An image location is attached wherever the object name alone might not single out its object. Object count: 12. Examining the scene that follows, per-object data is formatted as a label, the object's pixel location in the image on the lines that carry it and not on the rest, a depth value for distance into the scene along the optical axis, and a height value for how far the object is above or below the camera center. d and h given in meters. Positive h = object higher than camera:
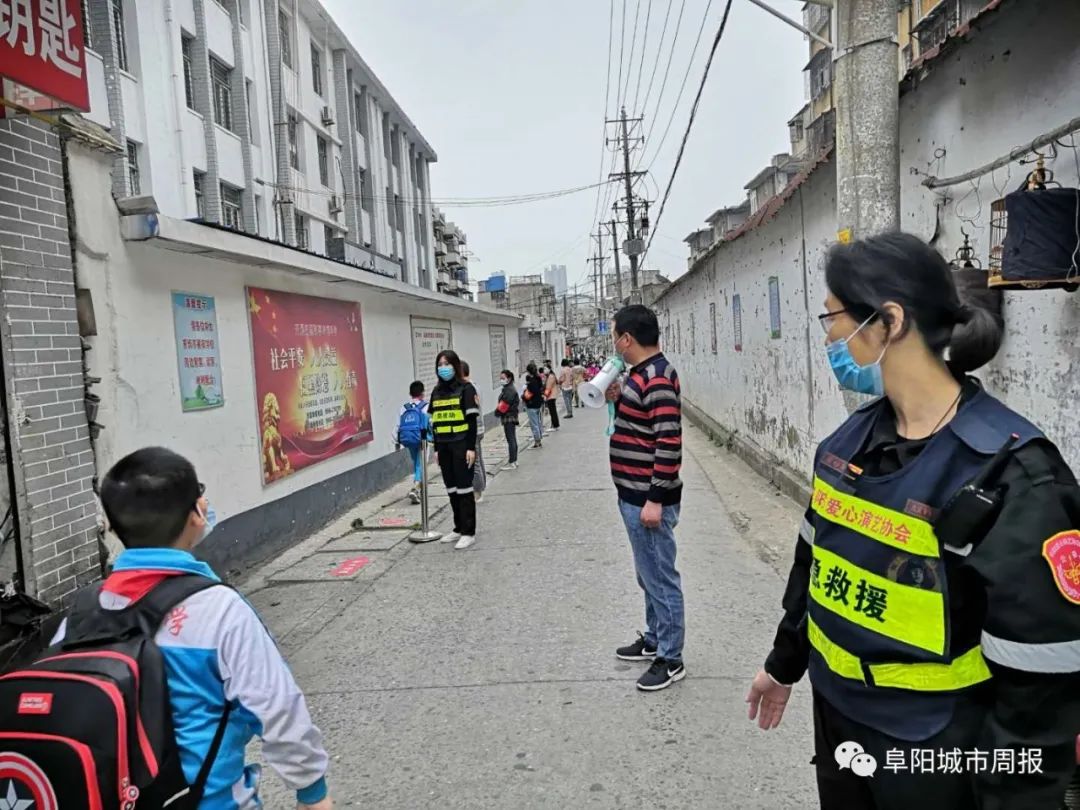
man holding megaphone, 3.54 -0.60
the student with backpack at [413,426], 7.80 -0.67
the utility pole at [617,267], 40.09 +4.62
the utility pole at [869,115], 4.19 +1.29
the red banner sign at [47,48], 3.30 +1.60
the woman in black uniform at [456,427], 6.75 -0.62
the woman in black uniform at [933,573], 1.29 -0.46
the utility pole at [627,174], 30.73 +7.66
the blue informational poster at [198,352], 5.64 +0.18
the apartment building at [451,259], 57.03 +9.05
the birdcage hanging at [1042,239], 2.99 +0.36
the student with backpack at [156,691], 1.32 -0.60
